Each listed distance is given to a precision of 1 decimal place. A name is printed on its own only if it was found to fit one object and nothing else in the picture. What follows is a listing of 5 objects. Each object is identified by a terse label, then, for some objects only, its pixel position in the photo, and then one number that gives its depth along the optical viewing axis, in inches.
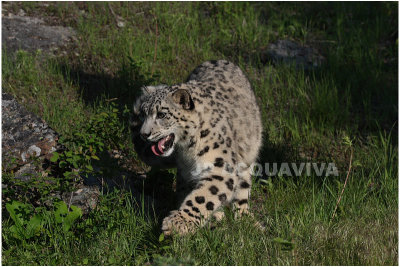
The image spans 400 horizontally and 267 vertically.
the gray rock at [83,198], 461.4
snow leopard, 435.2
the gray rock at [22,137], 473.1
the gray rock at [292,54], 815.7
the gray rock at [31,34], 745.0
